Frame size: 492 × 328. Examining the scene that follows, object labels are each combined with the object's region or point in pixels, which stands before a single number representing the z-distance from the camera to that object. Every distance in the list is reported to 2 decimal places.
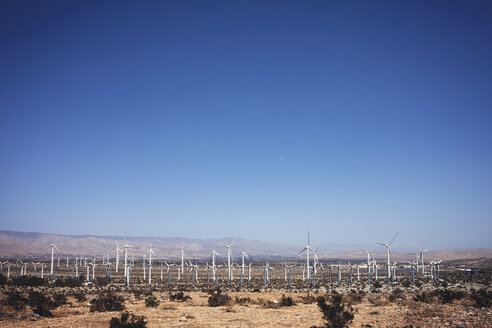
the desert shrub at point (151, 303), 30.41
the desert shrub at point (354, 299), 33.09
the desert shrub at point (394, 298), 32.39
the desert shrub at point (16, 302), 26.16
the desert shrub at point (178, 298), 35.33
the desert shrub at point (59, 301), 28.37
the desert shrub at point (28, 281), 58.83
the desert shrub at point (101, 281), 64.38
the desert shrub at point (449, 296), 29.33
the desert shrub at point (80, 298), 34.47
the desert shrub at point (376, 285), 58.20
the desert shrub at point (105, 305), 27.20
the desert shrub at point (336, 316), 19.56
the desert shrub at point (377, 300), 30.36
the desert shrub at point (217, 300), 31.48
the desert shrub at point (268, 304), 30.74
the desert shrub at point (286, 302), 31.38
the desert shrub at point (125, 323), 18.38
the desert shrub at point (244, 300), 33.38
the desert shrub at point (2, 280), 59.88
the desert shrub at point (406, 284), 58.52
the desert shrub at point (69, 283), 59.47
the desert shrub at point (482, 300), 25.34
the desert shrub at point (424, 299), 30.54
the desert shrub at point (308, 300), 33.52
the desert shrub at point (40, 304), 24.28
